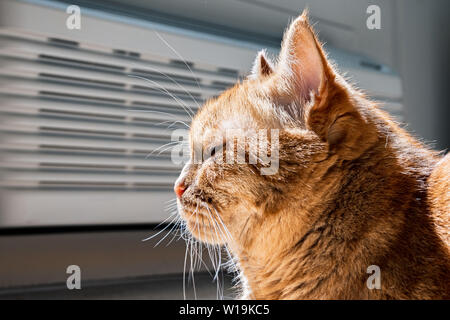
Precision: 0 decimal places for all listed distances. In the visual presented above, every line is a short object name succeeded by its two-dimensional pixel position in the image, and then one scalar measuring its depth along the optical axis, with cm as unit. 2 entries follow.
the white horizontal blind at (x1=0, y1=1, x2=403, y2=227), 116
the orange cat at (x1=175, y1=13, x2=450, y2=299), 60
